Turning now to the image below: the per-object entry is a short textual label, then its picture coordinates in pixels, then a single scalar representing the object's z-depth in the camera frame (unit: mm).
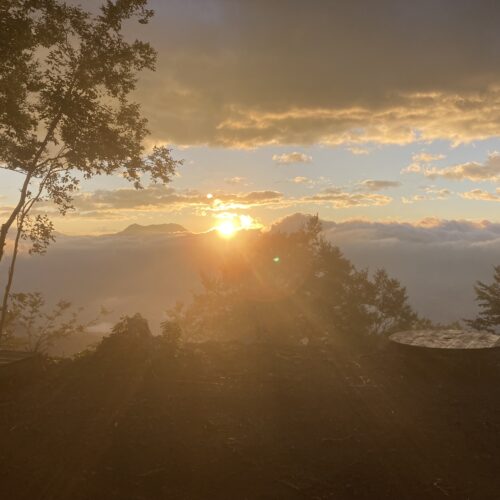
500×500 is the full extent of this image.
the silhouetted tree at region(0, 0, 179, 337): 10570
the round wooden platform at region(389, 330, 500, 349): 10305
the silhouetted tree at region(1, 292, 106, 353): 14414
